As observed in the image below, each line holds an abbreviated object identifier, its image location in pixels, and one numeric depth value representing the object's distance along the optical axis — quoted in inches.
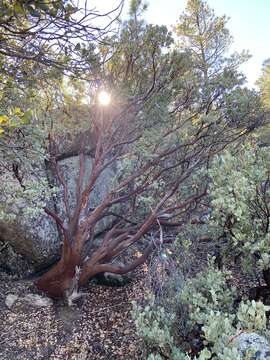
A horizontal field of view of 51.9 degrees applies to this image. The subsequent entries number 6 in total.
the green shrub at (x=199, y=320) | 83.7
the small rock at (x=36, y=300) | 182.2
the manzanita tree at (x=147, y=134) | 171.3
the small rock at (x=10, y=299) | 177.2
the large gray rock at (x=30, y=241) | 201.2
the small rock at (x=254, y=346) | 73.4
